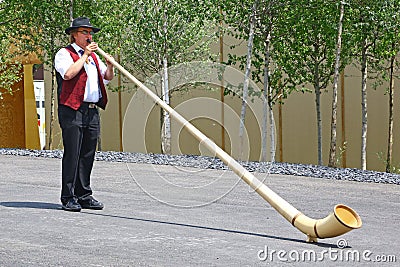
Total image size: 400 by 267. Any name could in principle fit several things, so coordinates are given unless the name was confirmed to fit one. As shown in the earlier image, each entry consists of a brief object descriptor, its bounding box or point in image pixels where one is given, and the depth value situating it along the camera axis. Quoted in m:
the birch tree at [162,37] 21.02
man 9.02
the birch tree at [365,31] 16.58
